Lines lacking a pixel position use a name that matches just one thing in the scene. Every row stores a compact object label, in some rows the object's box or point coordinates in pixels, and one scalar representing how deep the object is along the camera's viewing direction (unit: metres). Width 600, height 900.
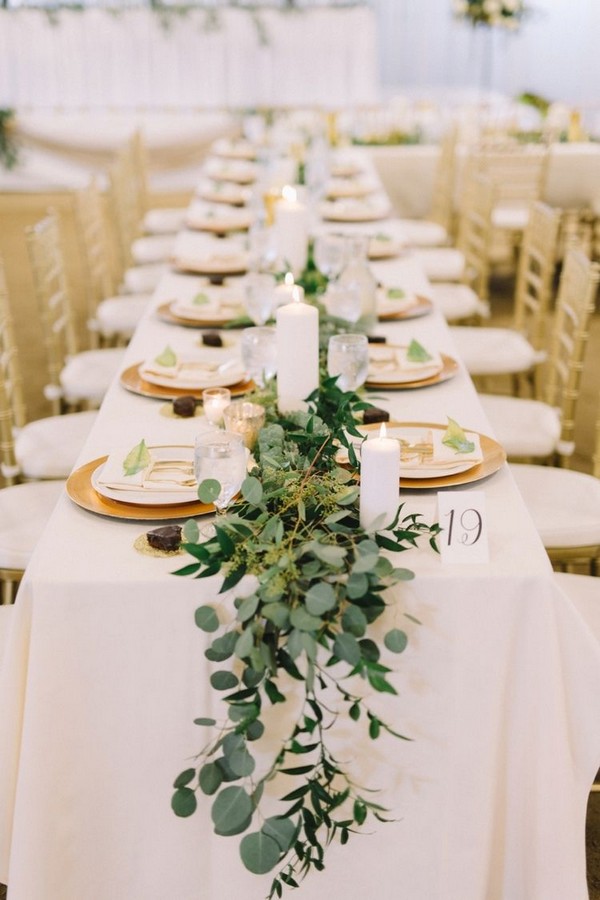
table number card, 1.41
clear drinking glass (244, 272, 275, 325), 2.32
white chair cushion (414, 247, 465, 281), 4.34
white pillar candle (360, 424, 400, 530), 1.35
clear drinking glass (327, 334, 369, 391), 1.85
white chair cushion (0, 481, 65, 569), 1.98
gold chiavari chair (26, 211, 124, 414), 2.84
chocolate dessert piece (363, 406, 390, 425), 1.83
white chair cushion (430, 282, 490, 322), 3.75
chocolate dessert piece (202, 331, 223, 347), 2.36
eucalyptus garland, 1.25
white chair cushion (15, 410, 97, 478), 2.38
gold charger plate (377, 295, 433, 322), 2.61
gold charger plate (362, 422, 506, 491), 1.61
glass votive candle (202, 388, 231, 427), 1.75
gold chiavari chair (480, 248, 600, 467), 2.44
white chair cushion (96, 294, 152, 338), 3.53
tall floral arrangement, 6.75
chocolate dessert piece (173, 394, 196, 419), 1.94
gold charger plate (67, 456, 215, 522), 1.53
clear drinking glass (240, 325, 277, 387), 1.94
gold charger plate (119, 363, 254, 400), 2.05
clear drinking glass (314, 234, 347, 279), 2.75
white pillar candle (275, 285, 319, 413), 1.66
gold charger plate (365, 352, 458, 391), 2.10
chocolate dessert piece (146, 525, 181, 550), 1.43
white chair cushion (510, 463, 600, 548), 2.05
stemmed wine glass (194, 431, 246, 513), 1.44
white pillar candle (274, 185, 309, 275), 2.71
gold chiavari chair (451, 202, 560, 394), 3.05
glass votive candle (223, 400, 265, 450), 1.64
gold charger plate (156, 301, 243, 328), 2.54
